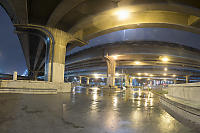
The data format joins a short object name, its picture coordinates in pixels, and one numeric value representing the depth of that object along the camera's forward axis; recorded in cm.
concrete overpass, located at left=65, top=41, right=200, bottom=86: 2852
